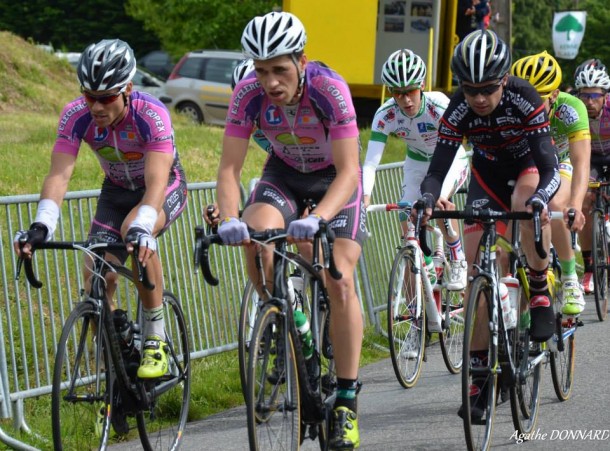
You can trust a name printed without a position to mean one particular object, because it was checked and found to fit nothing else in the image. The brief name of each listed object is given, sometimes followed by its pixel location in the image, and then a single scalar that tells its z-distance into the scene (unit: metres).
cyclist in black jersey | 11.66
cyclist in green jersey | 14.07
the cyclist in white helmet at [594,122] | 20.56
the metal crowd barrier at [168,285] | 12.81
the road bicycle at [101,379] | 10.22
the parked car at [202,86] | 49.88
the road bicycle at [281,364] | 9.38
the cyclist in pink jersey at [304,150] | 10.43
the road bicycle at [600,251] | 19.78
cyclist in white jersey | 16.06
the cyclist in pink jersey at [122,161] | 10.88
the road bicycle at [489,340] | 10.91
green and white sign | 48.18
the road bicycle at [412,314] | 15.28
